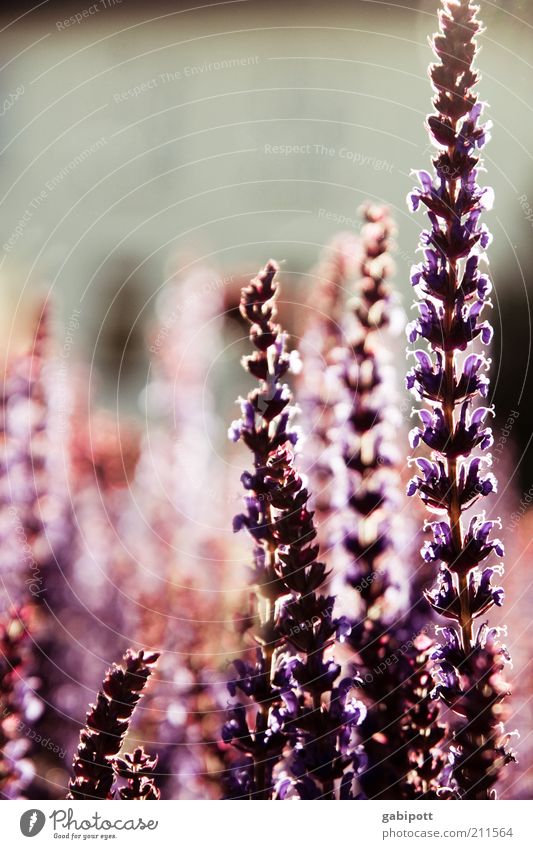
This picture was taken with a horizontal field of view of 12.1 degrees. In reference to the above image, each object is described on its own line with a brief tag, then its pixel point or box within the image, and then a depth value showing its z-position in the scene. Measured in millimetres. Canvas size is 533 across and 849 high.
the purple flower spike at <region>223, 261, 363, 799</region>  663
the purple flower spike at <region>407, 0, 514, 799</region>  666
